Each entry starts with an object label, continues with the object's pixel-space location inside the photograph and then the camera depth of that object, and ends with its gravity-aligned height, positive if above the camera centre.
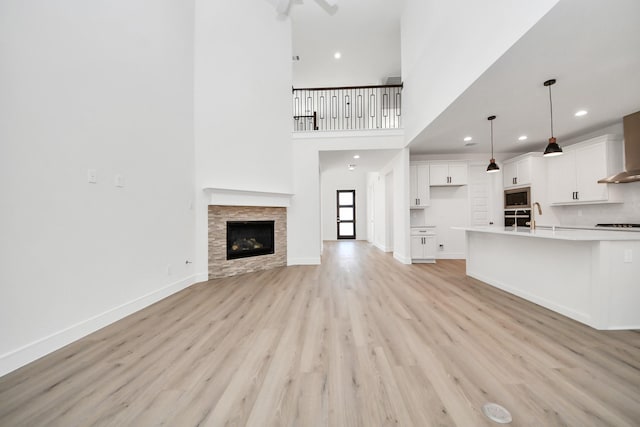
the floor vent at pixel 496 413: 1.26 -1.05
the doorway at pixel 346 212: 11.21 +0.24
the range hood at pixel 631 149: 3.66 +1.00
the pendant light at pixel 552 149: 3.05 +0.83
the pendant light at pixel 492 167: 4.26 +0.85
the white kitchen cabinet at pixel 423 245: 5.65 -0.65
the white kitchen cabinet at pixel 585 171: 4.13 +0.81
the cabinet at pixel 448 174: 6.05 +1.05
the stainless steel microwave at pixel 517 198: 5.42 +0.41
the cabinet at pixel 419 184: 6.08 +0.81
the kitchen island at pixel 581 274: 2.30 -0.63
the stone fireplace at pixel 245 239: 4.32 -0.42
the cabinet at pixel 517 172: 5.34 +1.01
